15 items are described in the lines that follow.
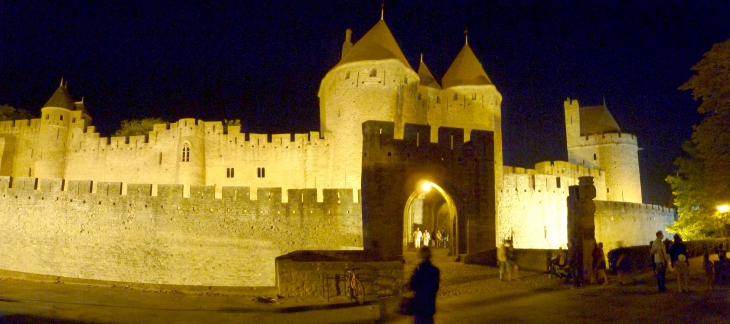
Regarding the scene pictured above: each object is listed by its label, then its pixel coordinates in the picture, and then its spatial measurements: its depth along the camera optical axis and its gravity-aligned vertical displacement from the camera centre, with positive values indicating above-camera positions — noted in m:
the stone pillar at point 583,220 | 13.09 +0.48
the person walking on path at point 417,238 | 21.98 -0.04
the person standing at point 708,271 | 11.70 -0.70
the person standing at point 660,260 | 11.41 -0.45
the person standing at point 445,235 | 24.09 +0.11
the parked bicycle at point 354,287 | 10.77 -1.05
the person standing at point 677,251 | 11.59 -0.26
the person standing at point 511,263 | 13.75 -0.66
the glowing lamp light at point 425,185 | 16.32 +1.67
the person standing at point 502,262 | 13.41 -0.62
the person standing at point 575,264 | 12.52 -0.63
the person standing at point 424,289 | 6.48 -0.66
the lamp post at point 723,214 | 17.80 +1.07
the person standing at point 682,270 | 11.45 -0.67
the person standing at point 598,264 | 12.88 -0.62
